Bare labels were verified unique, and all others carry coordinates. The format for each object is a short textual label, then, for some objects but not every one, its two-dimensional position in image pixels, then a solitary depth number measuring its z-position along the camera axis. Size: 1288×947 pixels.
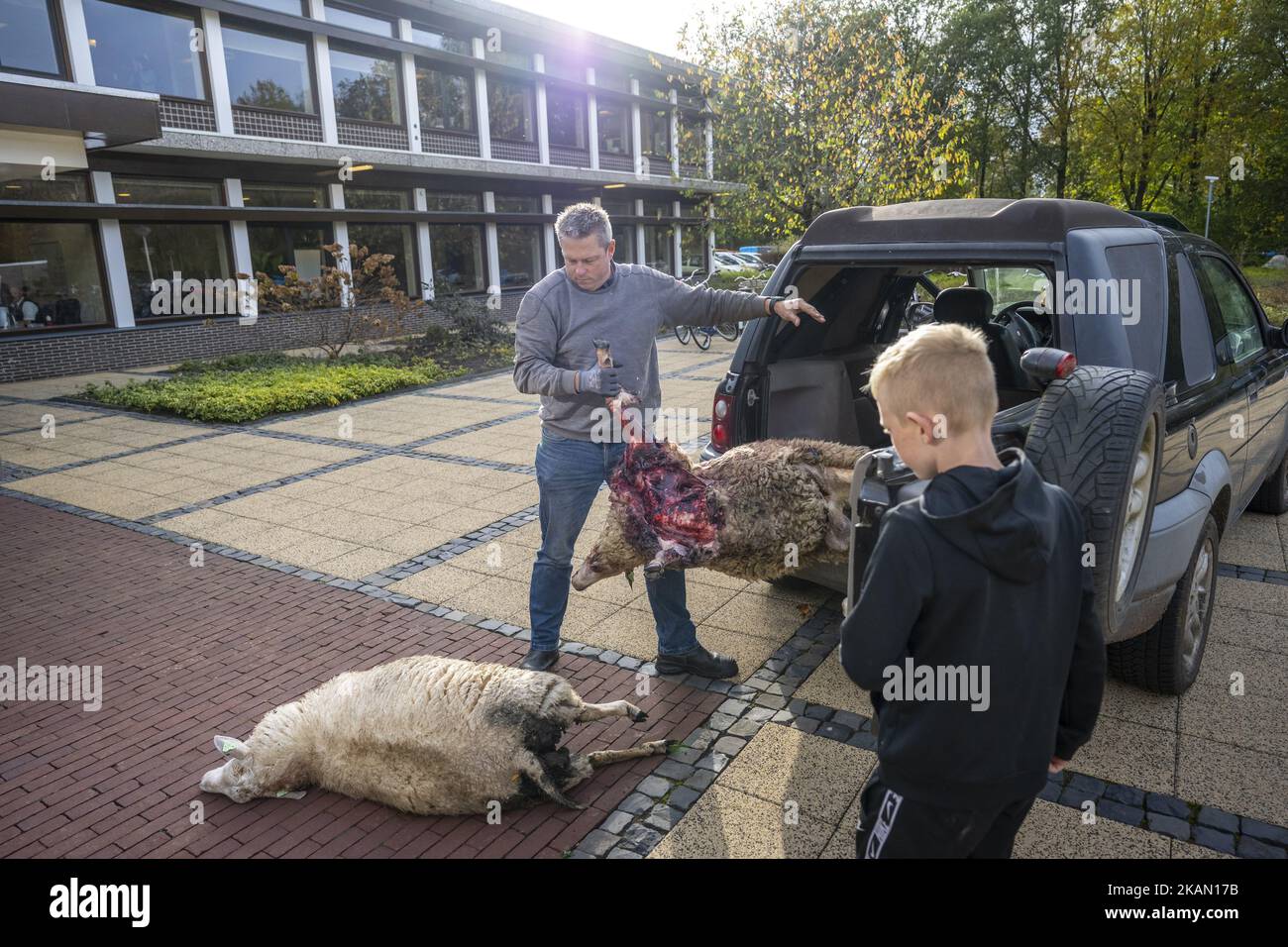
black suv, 2.87
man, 3.97
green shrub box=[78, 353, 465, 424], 12.03
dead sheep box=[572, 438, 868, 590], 3.76
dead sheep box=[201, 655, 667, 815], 3.24
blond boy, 1.77
